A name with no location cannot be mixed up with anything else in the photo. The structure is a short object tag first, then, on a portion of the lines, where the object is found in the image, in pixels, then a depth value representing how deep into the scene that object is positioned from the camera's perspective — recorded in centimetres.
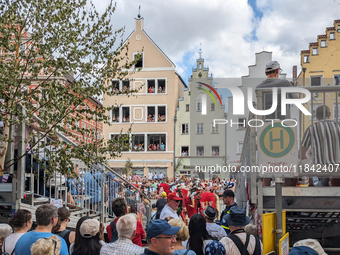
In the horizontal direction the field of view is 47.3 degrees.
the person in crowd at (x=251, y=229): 445
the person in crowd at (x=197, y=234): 459
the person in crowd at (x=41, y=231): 408
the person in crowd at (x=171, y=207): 706
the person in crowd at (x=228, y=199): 672
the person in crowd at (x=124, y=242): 388
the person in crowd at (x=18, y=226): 451
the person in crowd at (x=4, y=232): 479
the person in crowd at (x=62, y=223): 499
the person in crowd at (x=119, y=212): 533
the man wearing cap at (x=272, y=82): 467
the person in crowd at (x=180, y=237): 371
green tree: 662
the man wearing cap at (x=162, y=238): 307
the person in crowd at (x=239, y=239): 418
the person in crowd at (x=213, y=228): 535
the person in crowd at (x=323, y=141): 461
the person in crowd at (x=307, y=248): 302
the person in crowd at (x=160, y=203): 930
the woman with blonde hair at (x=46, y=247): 350
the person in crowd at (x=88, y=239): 430
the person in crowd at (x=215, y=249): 389
